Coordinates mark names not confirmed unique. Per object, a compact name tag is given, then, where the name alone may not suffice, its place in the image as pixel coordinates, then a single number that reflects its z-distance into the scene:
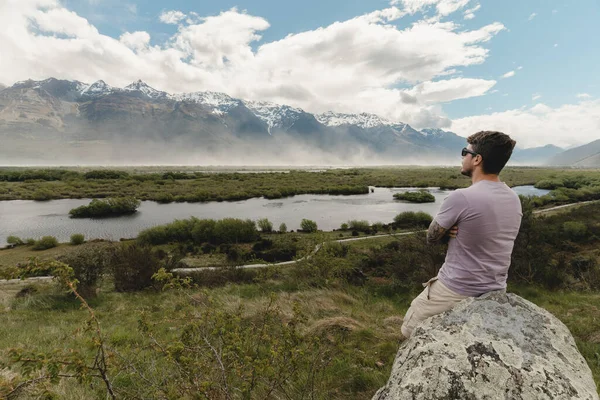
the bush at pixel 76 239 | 26.28
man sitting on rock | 2.59
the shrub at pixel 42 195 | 57.38
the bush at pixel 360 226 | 30.33
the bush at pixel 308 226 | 31.08
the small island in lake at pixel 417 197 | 54.90
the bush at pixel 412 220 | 32.58
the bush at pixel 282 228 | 31.30
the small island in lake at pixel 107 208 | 41.94
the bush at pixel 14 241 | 26.36
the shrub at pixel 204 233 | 27.78
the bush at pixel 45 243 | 24.69
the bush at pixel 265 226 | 31.87
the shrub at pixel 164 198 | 56.06
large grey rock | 2.12
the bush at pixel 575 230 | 21.27
